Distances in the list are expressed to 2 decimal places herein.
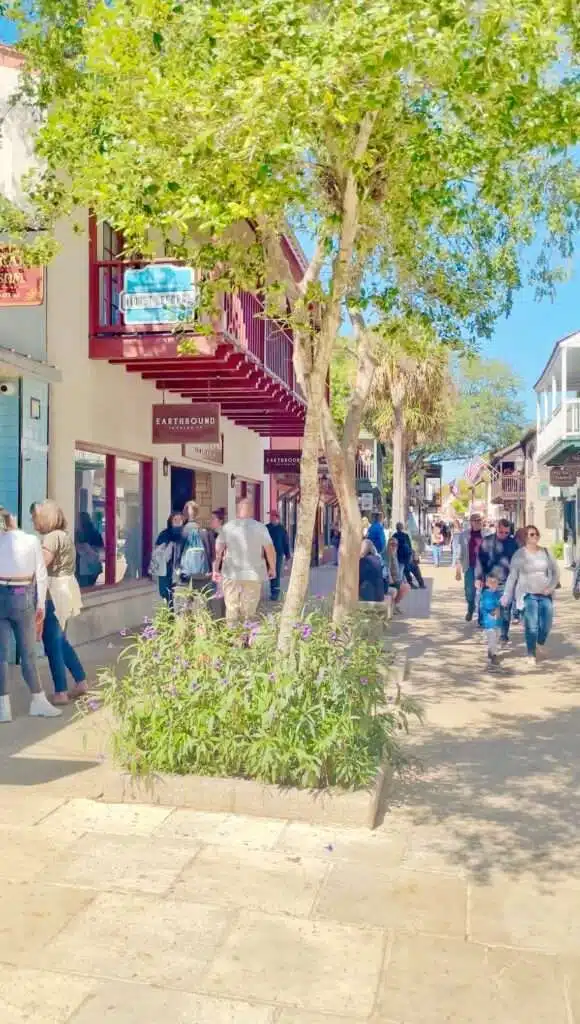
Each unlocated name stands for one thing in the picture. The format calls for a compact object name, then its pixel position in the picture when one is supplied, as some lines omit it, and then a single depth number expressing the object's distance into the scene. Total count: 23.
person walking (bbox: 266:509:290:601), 16.73
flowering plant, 4.86
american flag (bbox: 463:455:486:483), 51.97
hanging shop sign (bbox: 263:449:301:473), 21.48
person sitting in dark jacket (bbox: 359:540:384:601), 10.96
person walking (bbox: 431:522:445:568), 28.98
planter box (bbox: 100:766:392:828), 4.77
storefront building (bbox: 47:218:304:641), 10.55
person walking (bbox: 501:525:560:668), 9.63
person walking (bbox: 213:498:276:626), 8.69
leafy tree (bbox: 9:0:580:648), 4.93
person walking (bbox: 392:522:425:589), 16.14
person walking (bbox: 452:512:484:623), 13.23
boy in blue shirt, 9.77
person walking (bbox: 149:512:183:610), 11.27
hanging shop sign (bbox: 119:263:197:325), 10.30
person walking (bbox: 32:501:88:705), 7.38
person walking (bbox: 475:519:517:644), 10.32
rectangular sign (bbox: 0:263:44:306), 8.84
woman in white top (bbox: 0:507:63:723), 6.79
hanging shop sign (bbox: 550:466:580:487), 24.75
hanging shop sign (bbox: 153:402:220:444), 12.59
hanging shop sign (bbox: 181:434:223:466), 15.14
